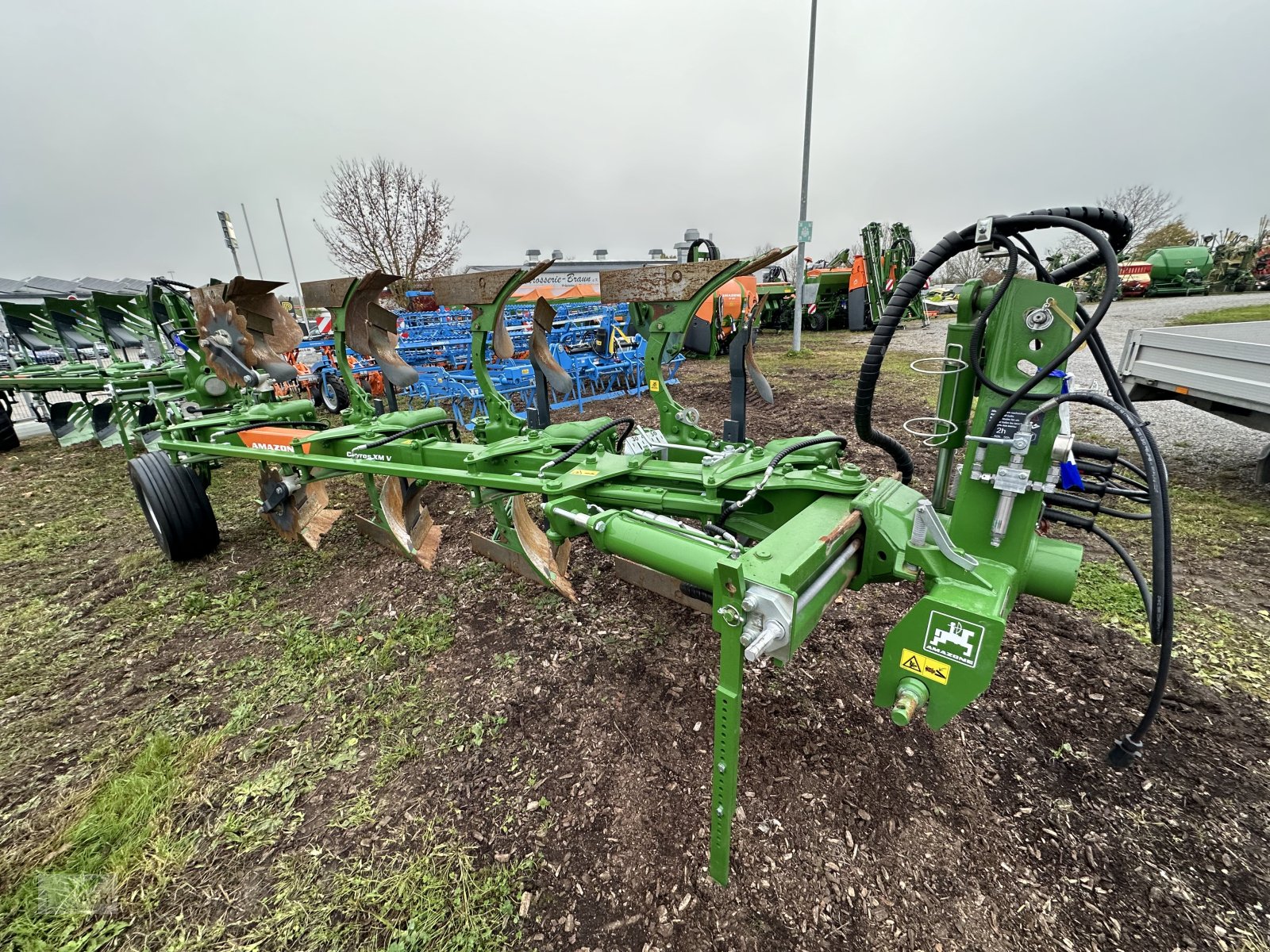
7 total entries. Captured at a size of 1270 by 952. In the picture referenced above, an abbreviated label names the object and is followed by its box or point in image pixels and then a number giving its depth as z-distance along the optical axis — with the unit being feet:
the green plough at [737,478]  5.36
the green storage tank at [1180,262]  80.89
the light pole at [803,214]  40.60
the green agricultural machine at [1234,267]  81.82
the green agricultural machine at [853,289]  56.18
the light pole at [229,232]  41.79
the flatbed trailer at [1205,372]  13.19
